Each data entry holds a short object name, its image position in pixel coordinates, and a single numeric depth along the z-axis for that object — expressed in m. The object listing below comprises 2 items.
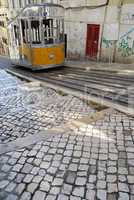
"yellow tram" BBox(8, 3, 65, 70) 7.00
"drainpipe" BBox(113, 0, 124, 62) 8.07
